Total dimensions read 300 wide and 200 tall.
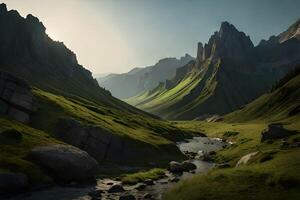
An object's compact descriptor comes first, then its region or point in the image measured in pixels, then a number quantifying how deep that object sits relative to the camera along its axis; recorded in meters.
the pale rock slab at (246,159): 65.25
